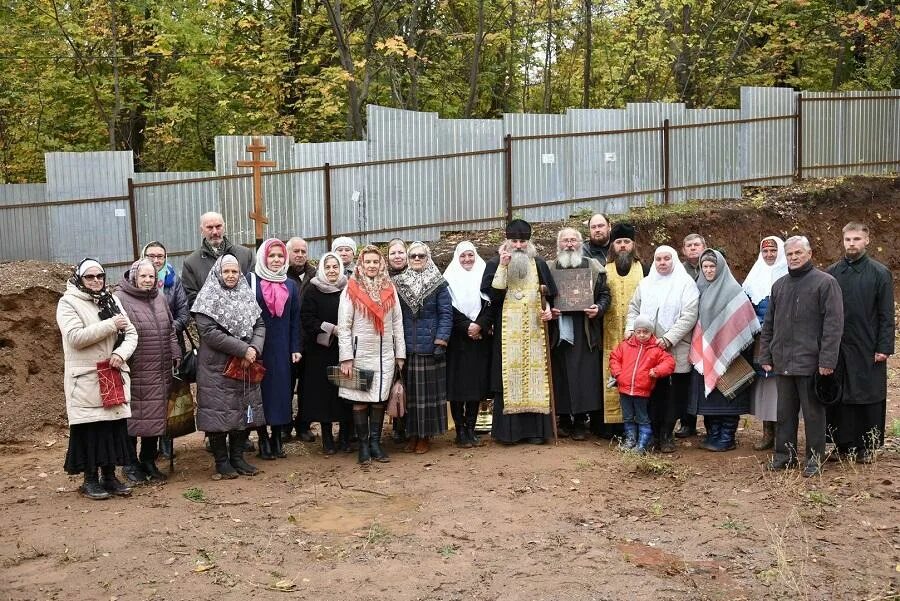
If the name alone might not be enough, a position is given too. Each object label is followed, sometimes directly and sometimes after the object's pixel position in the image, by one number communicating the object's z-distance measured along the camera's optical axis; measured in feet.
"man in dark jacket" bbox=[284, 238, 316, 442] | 29.15
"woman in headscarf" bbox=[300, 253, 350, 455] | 28.17
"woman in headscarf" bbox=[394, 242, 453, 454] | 27.91
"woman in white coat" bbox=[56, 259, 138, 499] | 23.40
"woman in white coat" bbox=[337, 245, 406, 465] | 27.20
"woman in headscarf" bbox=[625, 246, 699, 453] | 27.61
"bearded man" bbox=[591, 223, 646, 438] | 29.07
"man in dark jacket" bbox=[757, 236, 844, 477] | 24.23
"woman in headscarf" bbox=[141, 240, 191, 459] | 27.12
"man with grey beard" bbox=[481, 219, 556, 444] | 28.73
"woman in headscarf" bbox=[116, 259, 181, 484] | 24.97
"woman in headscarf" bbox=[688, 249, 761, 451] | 27.32
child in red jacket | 27.25
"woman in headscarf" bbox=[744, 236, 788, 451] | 27.45
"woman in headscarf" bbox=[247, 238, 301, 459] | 27.14
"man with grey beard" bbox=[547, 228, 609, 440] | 28.89
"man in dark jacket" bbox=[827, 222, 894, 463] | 24.88
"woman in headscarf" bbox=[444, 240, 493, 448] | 28.76
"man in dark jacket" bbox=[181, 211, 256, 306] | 28.07
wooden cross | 40.04
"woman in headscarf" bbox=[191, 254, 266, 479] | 25.43
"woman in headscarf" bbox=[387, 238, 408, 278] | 27.96
